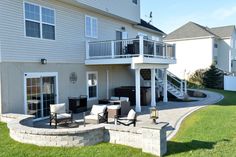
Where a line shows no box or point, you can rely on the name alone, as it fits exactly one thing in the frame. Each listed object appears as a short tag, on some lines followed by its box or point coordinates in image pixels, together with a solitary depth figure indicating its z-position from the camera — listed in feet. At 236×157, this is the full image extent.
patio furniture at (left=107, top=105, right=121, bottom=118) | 29.90
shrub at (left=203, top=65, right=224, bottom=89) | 77.26
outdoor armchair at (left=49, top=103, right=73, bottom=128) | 25.68
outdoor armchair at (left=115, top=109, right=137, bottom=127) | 24.45
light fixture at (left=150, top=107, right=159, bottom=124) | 25.55
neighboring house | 91.06
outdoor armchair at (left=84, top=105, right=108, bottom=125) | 25.80
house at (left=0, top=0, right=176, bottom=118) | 27.46
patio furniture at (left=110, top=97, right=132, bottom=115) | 33.08
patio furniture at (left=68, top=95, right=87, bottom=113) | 34.78
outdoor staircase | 51.97
